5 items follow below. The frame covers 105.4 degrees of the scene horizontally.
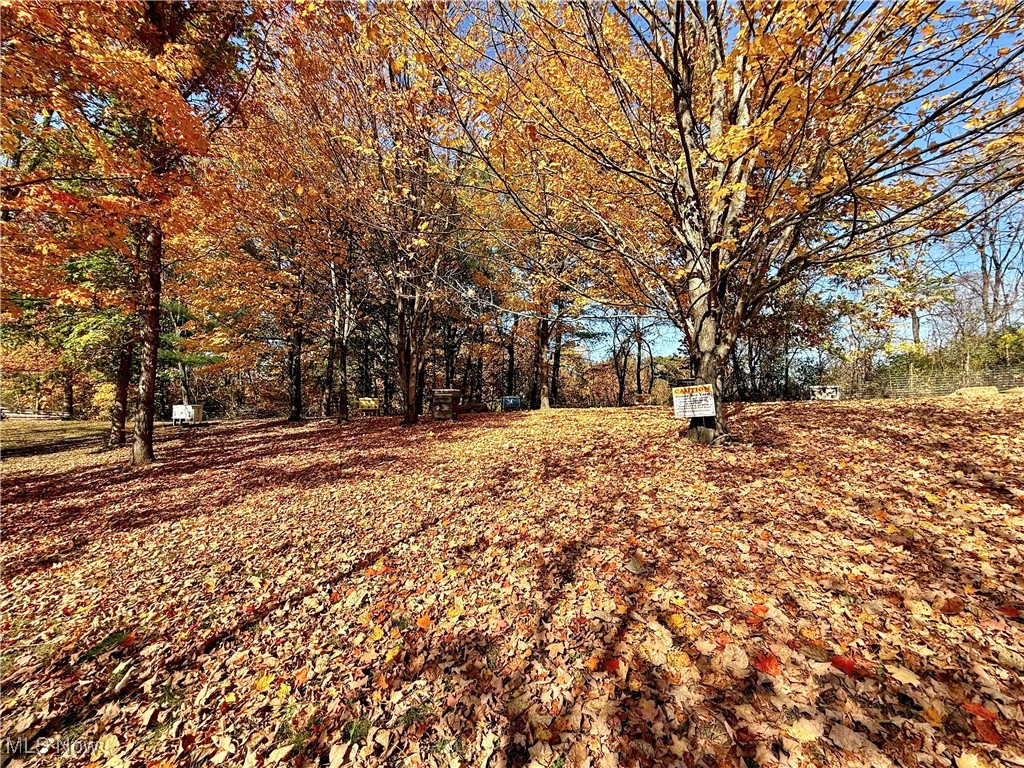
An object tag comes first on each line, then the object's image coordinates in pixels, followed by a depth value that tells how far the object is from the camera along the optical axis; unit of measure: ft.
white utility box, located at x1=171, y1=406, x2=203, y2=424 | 56.65
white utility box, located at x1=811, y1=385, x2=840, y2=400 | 54.29
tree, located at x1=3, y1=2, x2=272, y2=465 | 18.63
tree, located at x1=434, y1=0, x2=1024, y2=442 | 12.11
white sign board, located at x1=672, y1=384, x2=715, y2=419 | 17.88
